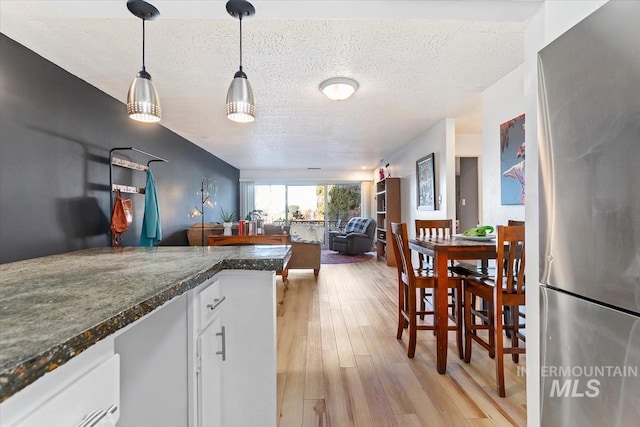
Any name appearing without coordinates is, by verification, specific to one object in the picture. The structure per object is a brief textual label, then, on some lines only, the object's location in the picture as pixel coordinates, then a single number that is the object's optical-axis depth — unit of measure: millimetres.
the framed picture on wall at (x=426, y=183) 4234
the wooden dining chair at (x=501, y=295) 1735
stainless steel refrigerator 807
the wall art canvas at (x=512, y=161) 2518
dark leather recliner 7219
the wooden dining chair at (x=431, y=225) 3262
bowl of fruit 2307
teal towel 3027
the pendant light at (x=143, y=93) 1432
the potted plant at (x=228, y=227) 4573
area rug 6469
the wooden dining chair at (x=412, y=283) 2164
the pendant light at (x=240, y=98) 1475
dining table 2006
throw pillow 7441
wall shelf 2810
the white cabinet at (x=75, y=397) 459
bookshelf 5812
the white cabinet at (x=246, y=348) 1281
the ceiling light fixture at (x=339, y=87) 2646
